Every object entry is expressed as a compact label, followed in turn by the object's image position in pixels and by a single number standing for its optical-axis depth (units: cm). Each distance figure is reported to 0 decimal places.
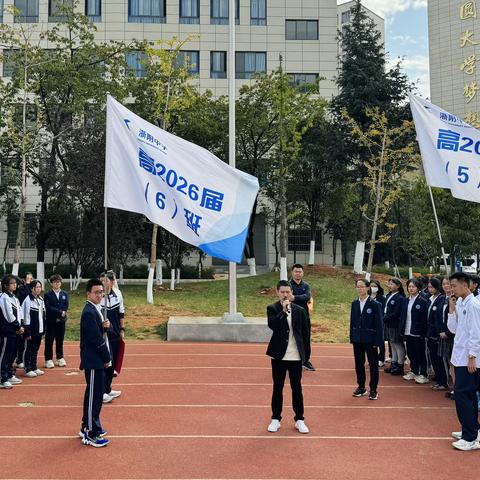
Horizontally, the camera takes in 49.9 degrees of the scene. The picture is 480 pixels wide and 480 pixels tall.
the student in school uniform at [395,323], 954
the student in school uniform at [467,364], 574
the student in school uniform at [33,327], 934
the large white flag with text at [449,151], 792
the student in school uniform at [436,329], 821
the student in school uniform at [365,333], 771
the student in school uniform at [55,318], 1005
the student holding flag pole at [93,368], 578
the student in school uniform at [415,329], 888
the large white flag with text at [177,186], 750
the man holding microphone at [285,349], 621
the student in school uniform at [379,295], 994
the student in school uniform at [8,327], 829
